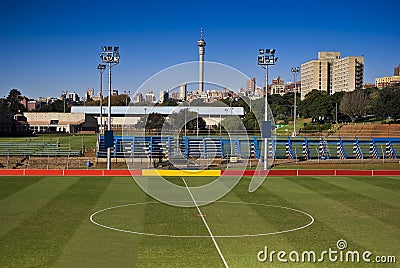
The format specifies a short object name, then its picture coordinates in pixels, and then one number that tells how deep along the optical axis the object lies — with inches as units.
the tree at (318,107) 5113.2
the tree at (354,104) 4945.9
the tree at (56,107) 7191.4
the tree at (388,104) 4352.9
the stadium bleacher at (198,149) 1670.8
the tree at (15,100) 6811.0
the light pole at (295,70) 3023.9
